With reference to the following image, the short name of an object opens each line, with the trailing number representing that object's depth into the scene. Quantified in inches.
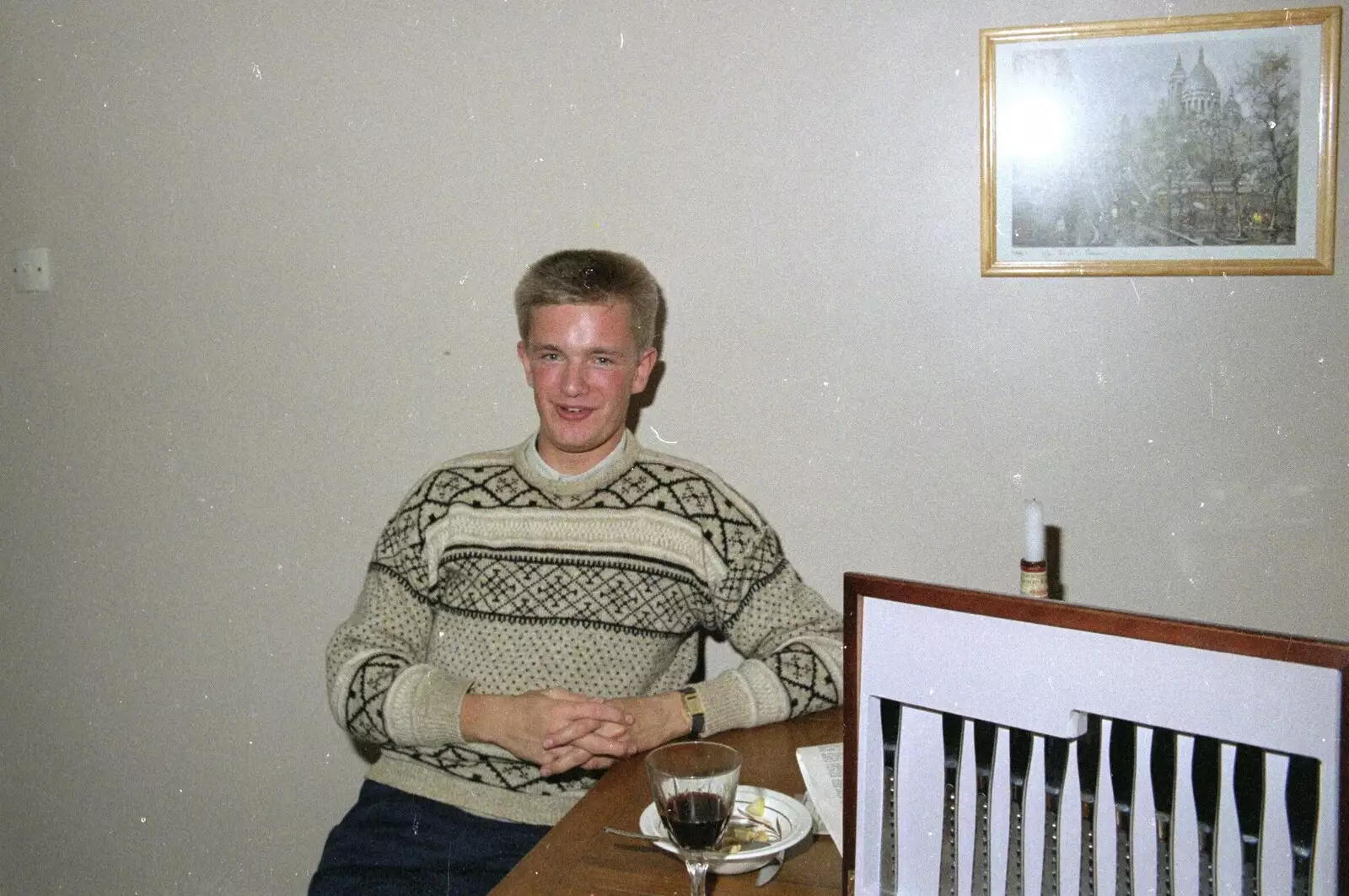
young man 62.0
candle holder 38.8
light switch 92.9
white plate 41.1
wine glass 37.8
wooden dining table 40.5
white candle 38.4
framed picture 65.6
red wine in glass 37.7
